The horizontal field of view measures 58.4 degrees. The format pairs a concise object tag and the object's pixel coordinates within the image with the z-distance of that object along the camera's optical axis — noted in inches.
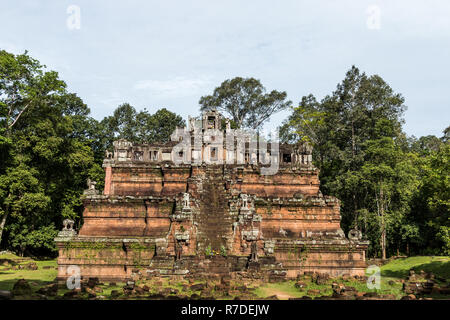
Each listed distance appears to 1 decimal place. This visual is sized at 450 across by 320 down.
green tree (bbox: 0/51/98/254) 1347.2
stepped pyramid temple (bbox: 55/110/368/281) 836.6
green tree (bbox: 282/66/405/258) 1533.0
